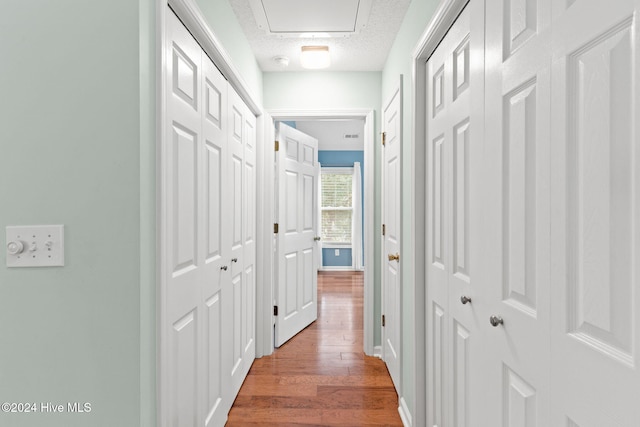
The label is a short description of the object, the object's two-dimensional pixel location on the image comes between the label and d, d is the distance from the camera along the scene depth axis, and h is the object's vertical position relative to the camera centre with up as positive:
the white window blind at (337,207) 7.27 +0.12
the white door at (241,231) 2.24 -0.13
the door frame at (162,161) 1.19 +0.17
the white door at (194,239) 1.33 -0.12
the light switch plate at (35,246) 1.08 -0.10
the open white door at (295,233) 3.21 -0.20
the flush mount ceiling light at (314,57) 2.60 +1.13
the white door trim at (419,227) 1.85 -0.07
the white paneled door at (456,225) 1.20 -0.05
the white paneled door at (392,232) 2.31 -0.13
